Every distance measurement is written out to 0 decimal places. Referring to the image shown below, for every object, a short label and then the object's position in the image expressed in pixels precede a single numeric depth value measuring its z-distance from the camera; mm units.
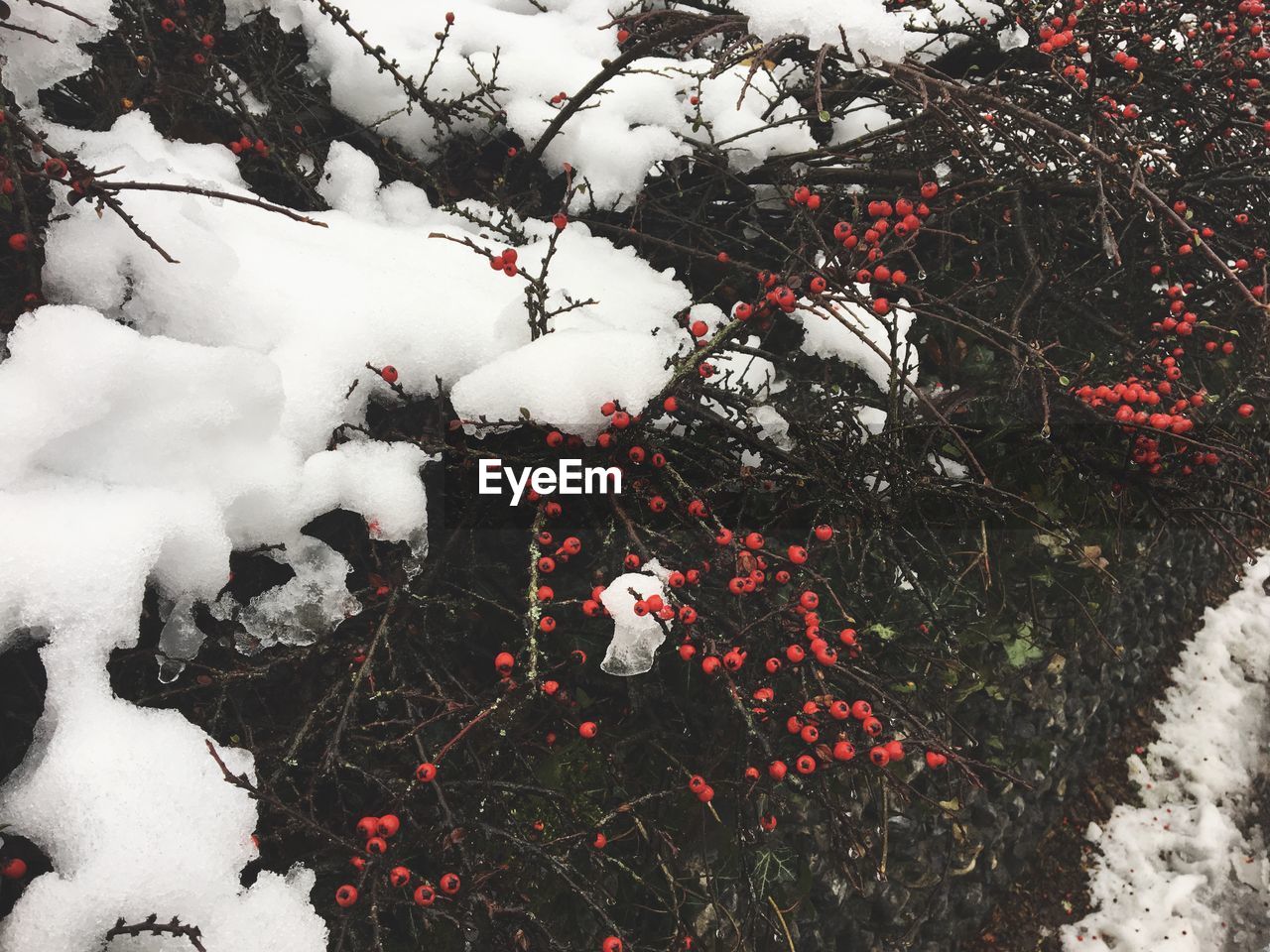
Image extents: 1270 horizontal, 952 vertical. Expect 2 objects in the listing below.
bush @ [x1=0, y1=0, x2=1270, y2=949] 416
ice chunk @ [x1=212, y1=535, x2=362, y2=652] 421
